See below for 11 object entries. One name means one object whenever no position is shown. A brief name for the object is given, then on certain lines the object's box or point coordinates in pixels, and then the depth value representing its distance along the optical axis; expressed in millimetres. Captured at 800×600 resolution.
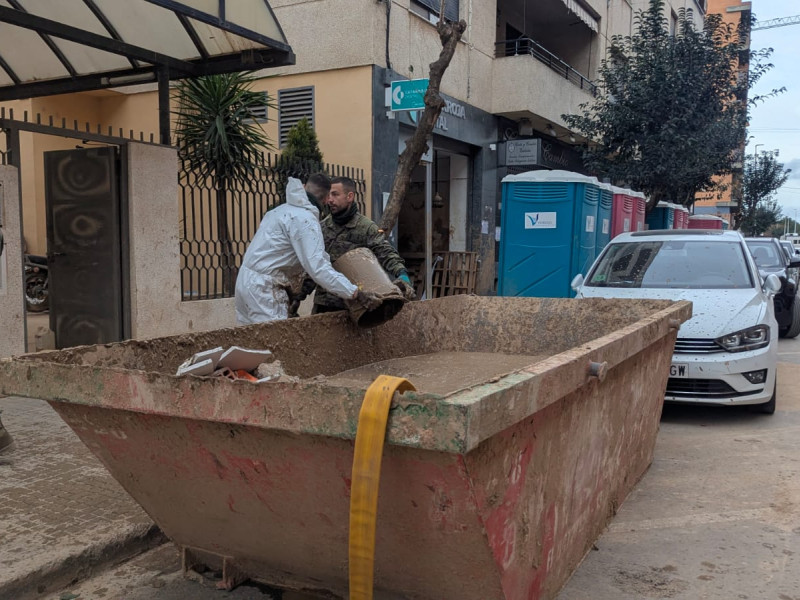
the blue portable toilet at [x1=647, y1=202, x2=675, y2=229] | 17688
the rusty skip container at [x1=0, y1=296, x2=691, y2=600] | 1970
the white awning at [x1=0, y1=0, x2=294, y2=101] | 5777
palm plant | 7941
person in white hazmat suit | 4457
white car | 5840
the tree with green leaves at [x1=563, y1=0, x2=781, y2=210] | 13711
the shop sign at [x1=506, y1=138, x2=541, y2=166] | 13844
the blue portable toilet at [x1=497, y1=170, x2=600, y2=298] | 10672
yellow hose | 1869
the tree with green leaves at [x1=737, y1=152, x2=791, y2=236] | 40625
